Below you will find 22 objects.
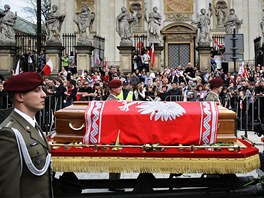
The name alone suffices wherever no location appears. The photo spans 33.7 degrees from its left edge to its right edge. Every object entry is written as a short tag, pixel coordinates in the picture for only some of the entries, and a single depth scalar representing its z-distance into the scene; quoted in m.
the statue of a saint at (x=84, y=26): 26.42
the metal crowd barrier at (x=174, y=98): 16.23
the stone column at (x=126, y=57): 26.75
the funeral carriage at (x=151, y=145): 5.81
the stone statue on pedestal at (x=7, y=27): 25.27
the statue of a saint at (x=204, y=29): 28.09
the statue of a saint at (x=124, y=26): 27.08
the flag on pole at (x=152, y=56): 26.92
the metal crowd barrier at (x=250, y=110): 16.17
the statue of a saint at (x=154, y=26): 30.14
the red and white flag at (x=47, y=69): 19.30
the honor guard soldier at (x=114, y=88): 8.10
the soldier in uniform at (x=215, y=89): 8.19
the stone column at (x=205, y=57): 27.67
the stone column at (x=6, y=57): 25.41
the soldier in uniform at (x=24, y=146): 3.14
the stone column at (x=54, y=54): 26.02
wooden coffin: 6.36
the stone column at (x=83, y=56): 26.08
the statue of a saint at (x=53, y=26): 26.04
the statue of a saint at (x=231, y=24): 28.61
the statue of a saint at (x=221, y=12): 41.28
